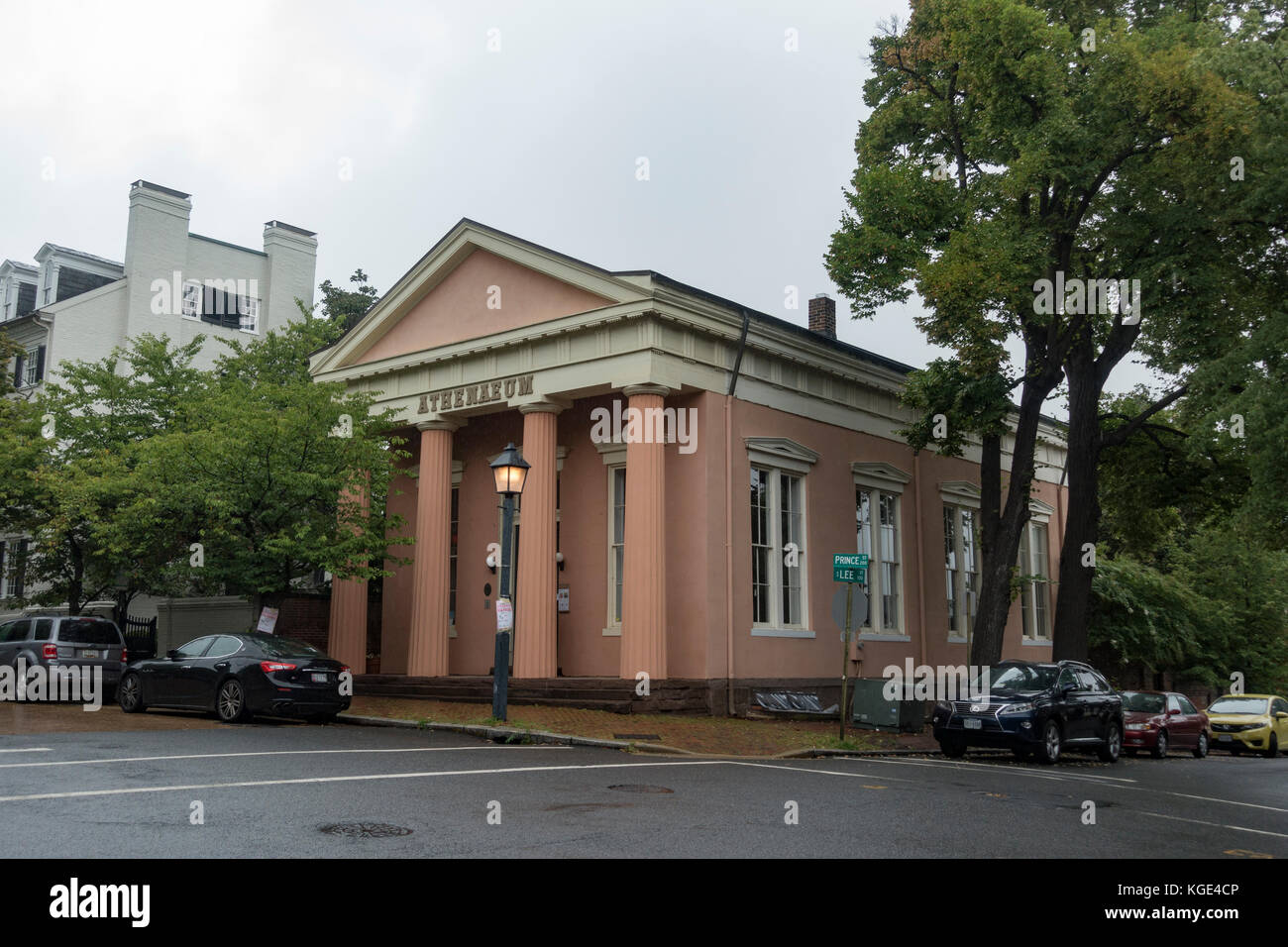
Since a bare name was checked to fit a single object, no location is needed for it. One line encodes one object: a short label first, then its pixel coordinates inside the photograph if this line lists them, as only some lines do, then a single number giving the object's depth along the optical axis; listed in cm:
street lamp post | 1764
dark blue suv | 1731
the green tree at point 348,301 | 4559
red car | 2314
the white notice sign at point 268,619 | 2206
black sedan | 1762
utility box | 2111
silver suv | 2192
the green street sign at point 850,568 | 1808
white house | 3872
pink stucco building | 2164
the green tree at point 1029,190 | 2038
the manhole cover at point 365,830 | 782
